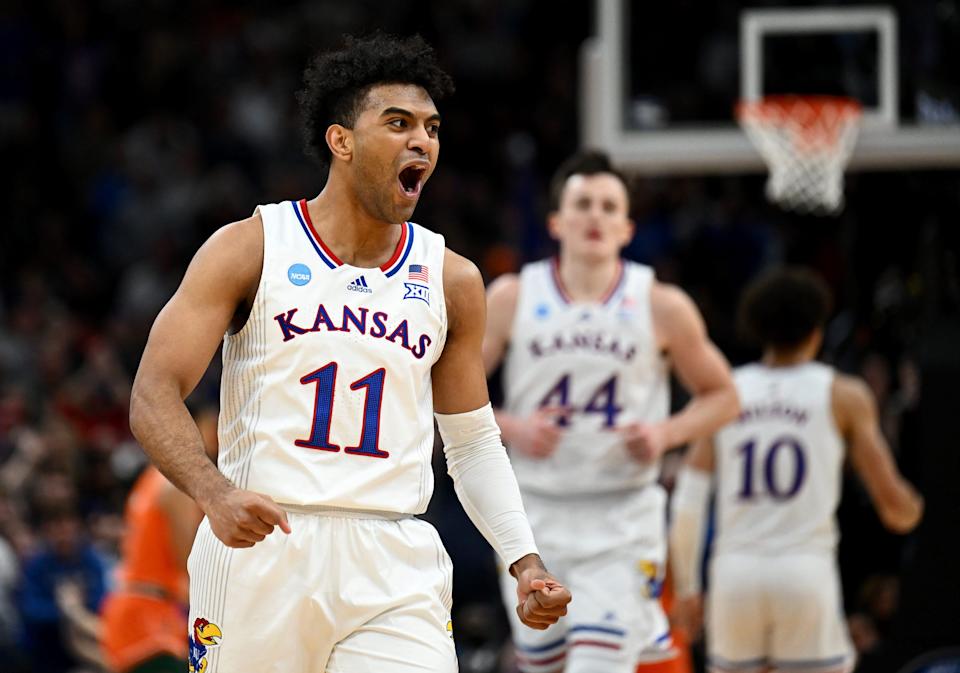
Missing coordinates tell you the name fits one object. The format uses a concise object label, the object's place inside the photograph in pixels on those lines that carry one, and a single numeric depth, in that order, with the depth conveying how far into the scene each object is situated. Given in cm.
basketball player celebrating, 856
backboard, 1855
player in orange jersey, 1580
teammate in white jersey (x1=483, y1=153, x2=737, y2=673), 1371
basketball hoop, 1828
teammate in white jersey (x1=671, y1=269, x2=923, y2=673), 1577
